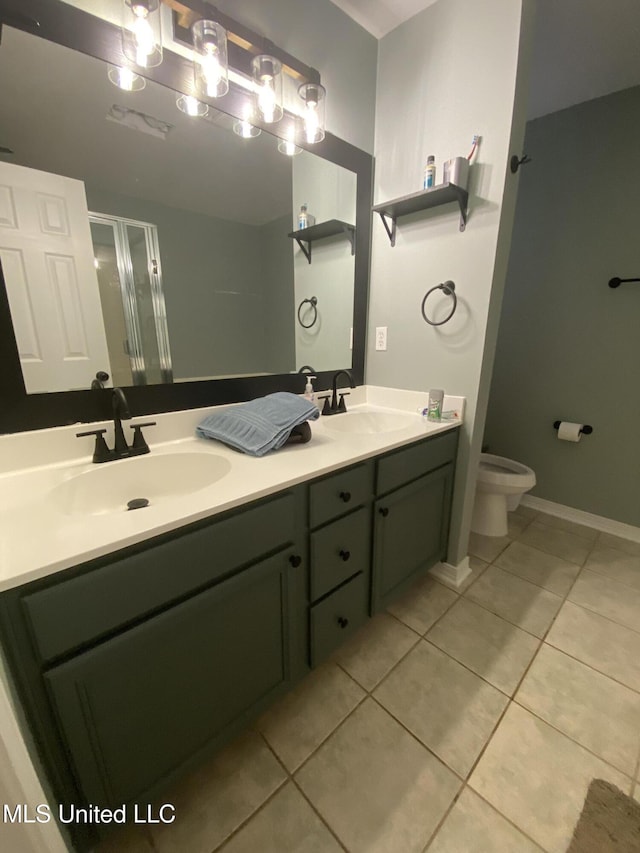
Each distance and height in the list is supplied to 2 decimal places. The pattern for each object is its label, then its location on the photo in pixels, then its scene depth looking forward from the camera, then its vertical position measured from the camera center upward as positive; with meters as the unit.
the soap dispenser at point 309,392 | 1.58 -0.24
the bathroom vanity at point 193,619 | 0.60 -0.61
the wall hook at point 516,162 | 1.29 +0.66
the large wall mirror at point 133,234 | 0.92 +0.34
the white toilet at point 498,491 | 1.95 -0.85
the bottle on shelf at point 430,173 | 1.37 +0.66
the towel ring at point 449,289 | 1.46 +0.22
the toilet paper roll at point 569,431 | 2.13 -0.54
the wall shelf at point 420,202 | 1.33 +0.57
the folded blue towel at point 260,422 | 1.08 -0.27
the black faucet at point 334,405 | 1.63 -0.30
